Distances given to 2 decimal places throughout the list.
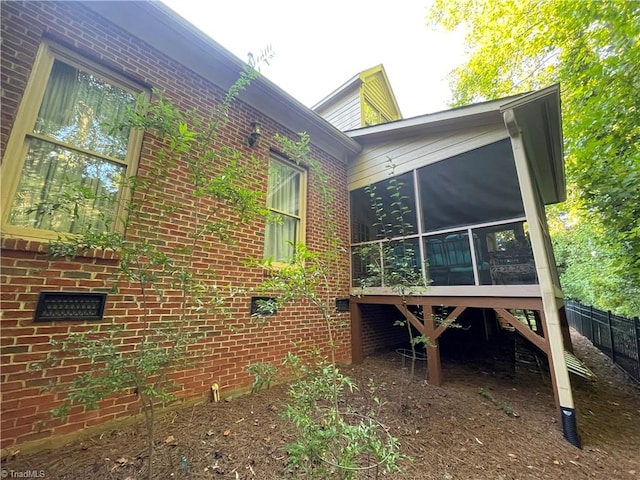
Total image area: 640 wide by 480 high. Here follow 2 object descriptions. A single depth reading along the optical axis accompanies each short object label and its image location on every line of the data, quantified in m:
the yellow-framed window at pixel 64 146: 2.42
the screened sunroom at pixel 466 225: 3.87
